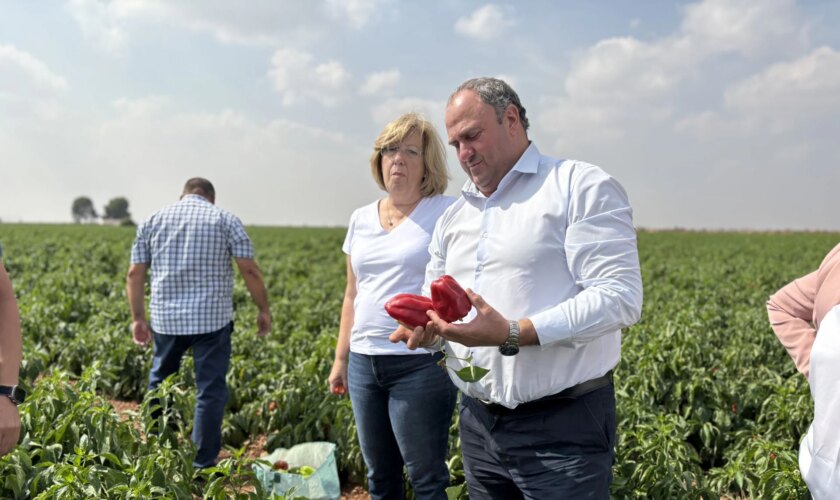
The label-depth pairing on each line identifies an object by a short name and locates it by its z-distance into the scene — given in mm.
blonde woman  2842
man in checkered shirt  4270
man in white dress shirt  1901
